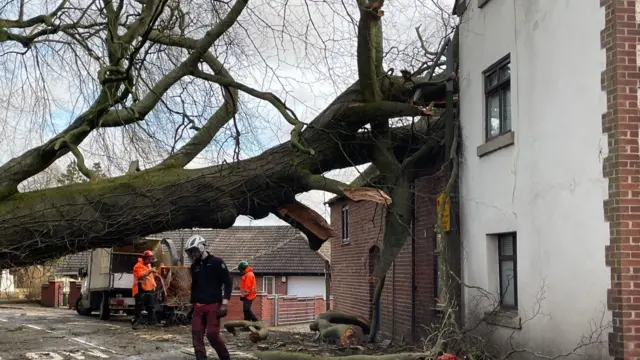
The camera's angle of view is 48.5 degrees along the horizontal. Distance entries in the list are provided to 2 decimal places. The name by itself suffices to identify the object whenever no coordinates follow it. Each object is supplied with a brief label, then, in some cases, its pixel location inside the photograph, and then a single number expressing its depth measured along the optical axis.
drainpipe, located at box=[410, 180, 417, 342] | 14.77
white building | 8.16
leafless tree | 10.05
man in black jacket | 10.18
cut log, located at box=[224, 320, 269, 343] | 13.23
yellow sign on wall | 11.66
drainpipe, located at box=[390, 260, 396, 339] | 16.30
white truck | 22.03
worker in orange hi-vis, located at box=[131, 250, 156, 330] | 18.75
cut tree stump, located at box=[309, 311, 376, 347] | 13.81
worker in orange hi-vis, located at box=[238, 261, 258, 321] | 17.66
